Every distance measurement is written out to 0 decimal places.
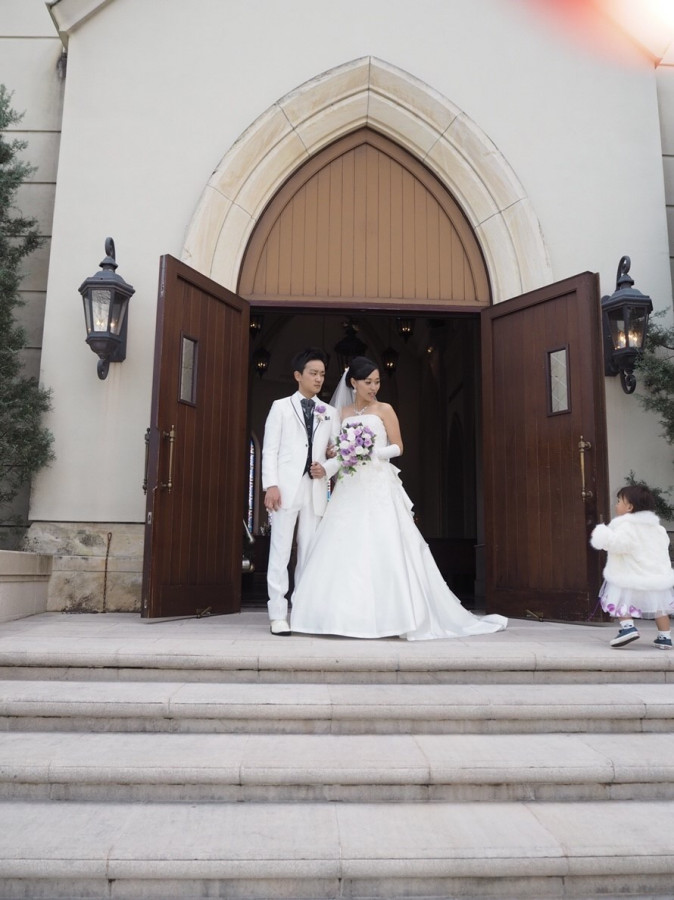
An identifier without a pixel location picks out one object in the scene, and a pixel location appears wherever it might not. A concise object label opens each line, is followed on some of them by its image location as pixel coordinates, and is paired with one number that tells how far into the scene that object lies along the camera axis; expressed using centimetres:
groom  500
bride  468
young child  448
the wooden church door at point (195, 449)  544
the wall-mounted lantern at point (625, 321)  598
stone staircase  237
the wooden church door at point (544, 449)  567
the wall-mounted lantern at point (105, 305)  587
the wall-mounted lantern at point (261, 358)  1330
